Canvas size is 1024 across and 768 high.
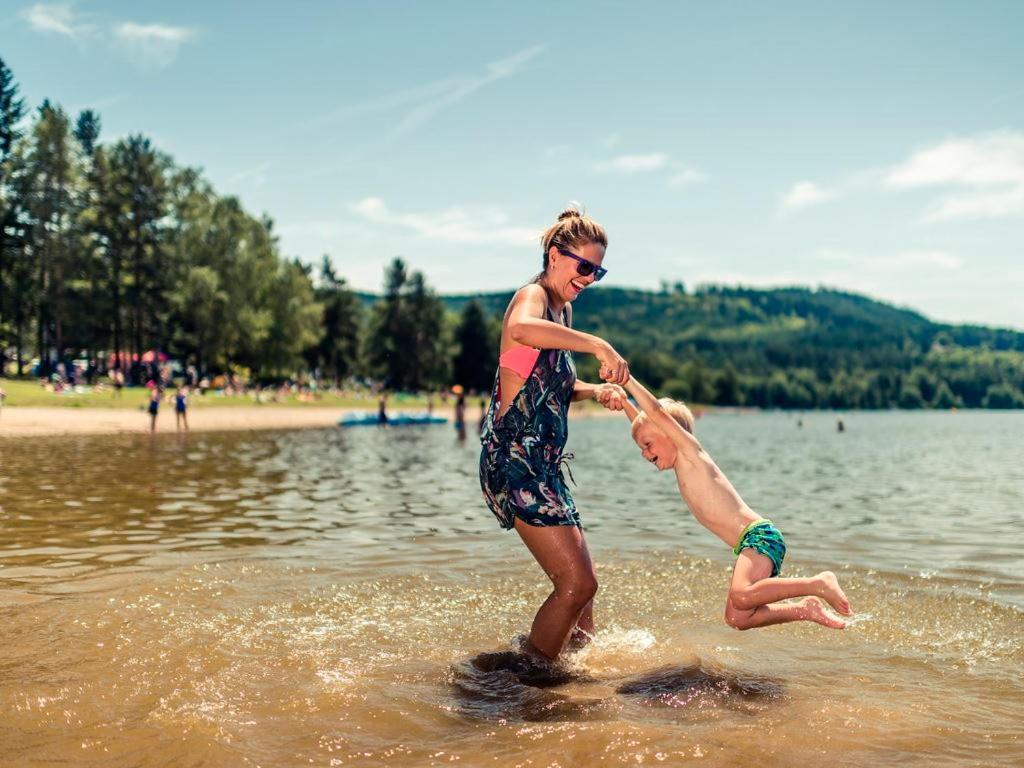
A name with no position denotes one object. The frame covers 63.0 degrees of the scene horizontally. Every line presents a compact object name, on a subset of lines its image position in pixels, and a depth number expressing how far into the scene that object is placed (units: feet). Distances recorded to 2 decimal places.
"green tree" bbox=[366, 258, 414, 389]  369.71
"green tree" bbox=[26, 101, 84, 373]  209.05
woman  16.53
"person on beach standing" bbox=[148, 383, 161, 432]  126.11
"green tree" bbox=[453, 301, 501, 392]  400.47
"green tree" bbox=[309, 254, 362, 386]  344.08
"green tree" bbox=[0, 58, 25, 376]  198.90
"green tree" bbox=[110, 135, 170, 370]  212.64
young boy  15.74
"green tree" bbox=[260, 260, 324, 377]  250.57
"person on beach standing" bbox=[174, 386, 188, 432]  136.36
